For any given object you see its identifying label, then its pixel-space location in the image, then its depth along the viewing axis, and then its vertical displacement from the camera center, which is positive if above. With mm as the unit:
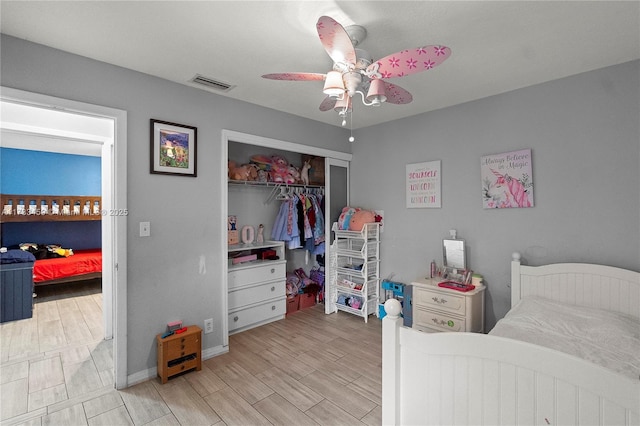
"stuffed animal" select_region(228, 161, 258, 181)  3535 +510
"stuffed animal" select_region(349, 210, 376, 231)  3682 -51
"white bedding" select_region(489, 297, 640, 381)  1562 -714
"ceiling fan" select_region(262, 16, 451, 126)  1432 +777
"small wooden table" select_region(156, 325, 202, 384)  2396 -1102
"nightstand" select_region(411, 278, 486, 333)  2719 -867
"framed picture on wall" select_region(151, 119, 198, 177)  2516 +571
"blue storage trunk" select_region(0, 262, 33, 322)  3695 -917
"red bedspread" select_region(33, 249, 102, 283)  4492 -764
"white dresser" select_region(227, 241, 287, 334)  3352 -863
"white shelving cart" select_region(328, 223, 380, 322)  3727 -703
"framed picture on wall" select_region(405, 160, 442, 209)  3363 +334
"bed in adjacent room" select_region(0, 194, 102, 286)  4660 -213
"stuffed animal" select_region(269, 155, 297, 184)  3873 +560
